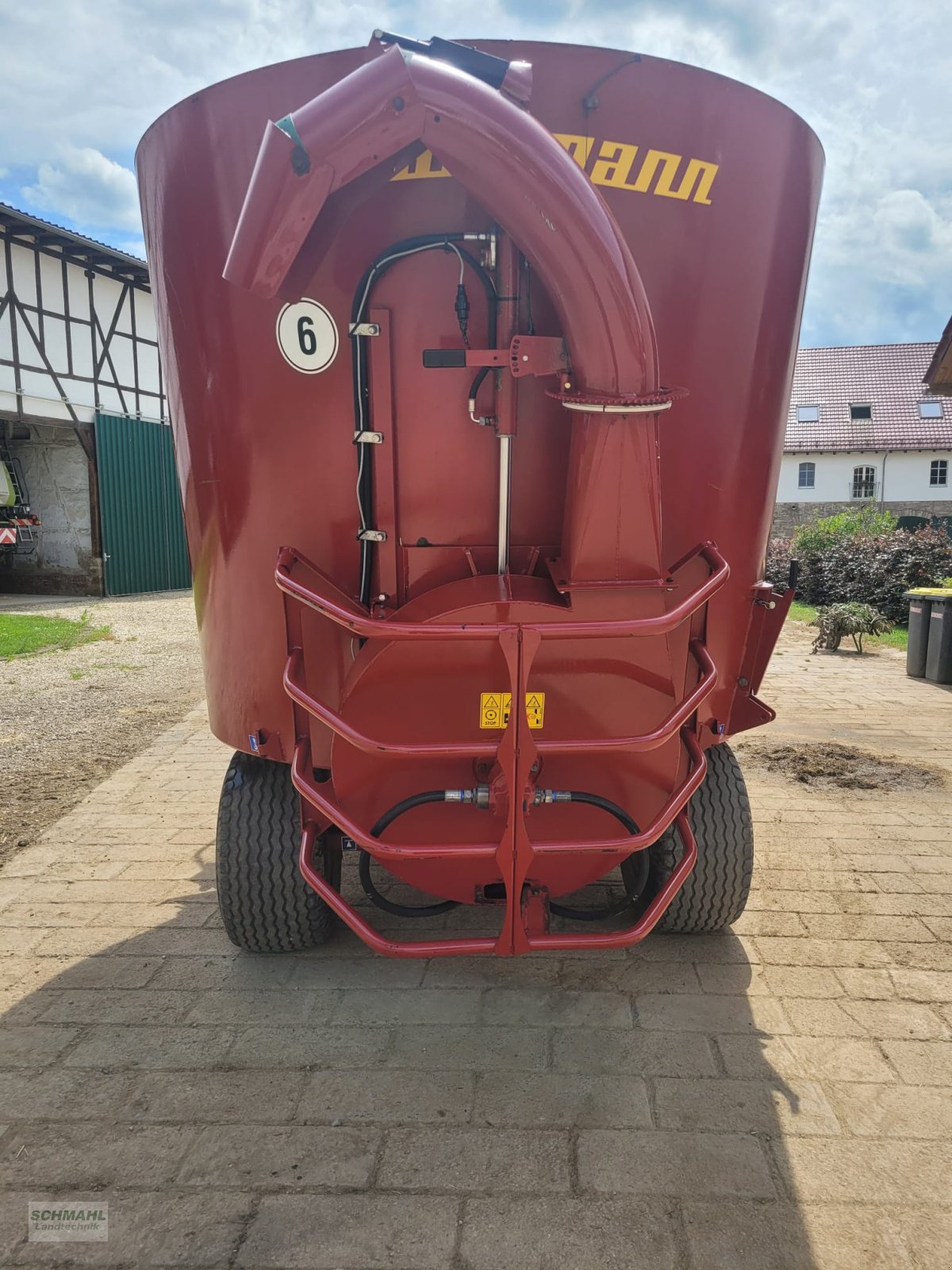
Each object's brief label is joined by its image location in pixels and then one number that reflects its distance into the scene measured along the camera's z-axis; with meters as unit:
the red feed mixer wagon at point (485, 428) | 1.94
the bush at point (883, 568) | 11.40
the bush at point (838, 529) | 15.12
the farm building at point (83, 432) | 14.40
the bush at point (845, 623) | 9.50
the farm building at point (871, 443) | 33.63
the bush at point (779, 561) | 13.94
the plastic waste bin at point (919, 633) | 7.86
